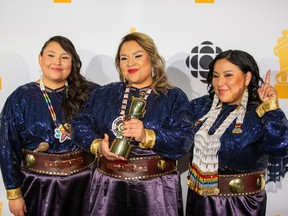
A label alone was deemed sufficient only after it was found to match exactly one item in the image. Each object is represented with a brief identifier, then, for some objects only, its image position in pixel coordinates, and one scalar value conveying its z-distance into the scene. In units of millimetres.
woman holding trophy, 2160
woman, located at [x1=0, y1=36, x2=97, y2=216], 2367
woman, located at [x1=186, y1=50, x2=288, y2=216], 2109
